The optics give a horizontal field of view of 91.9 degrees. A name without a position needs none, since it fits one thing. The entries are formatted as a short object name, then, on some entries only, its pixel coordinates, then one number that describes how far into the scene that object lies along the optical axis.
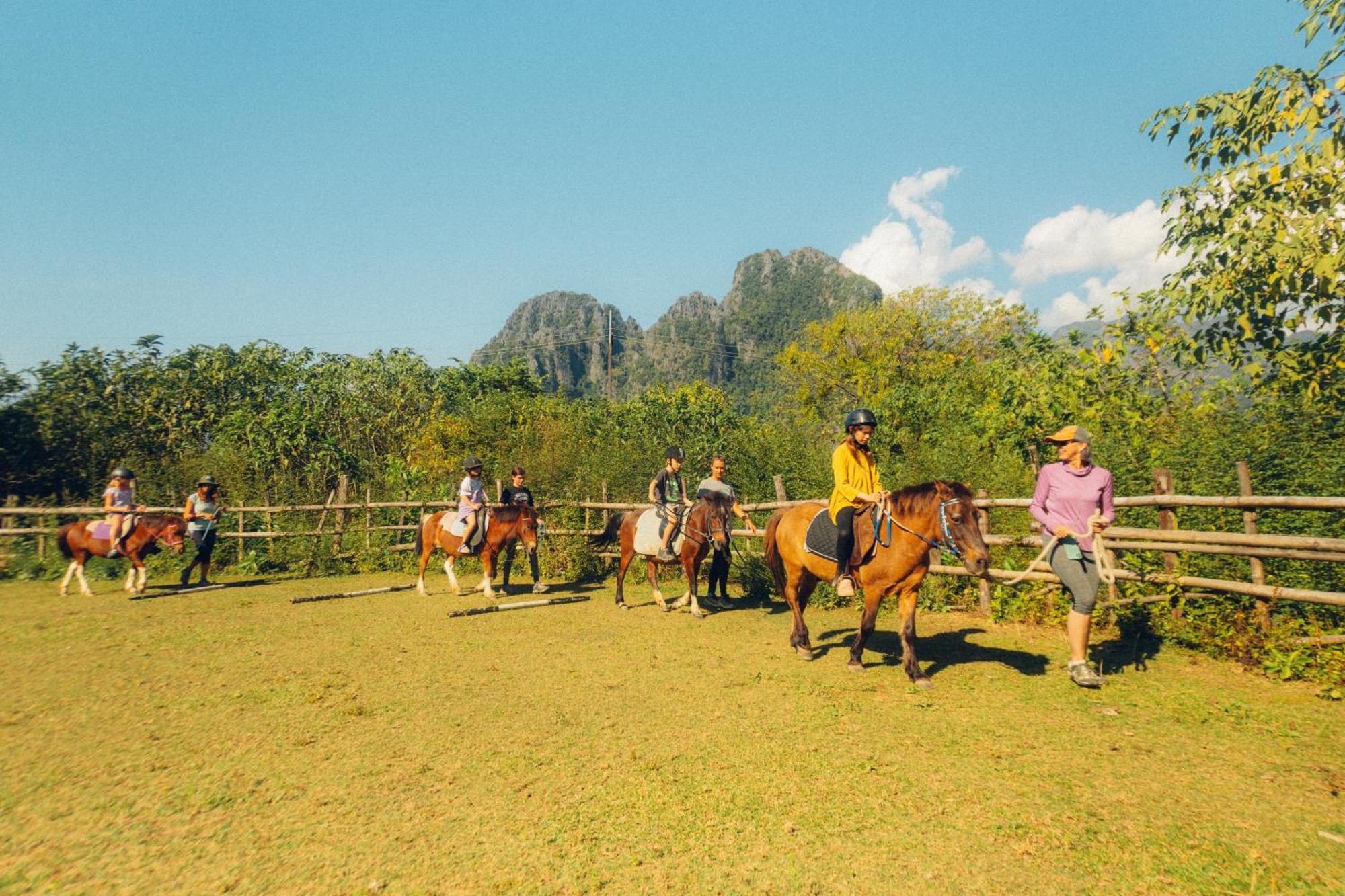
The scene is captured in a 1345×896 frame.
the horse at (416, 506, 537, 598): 11.50
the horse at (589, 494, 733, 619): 9.60
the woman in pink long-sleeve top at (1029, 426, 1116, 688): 5.57
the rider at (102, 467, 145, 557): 12.12
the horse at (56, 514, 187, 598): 12.27
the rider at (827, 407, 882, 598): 6.29
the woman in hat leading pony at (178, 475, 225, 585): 12.64
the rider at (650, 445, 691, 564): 10.15
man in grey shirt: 9.95
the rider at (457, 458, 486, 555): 11.53
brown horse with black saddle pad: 5.80
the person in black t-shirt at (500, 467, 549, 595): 11.85
